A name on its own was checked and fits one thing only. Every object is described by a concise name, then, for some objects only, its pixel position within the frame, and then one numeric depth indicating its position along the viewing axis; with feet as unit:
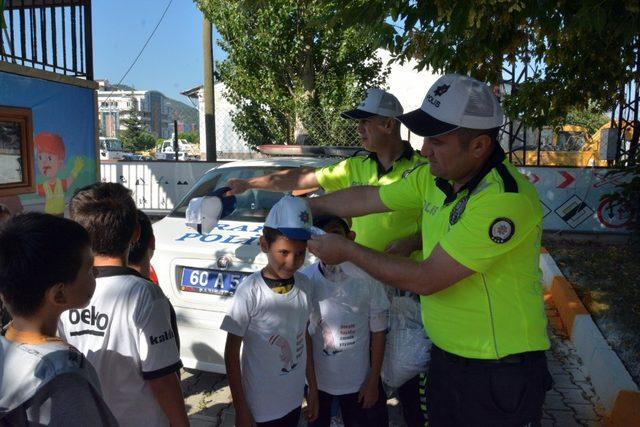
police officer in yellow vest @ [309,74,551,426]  5.54
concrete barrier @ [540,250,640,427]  10.25
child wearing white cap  7.32
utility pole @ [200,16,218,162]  37.35
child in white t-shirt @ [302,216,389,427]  8.43
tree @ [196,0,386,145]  34.68
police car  10.70
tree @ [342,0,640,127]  10.23
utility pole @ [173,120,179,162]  35.89
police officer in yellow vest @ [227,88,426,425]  8.94
